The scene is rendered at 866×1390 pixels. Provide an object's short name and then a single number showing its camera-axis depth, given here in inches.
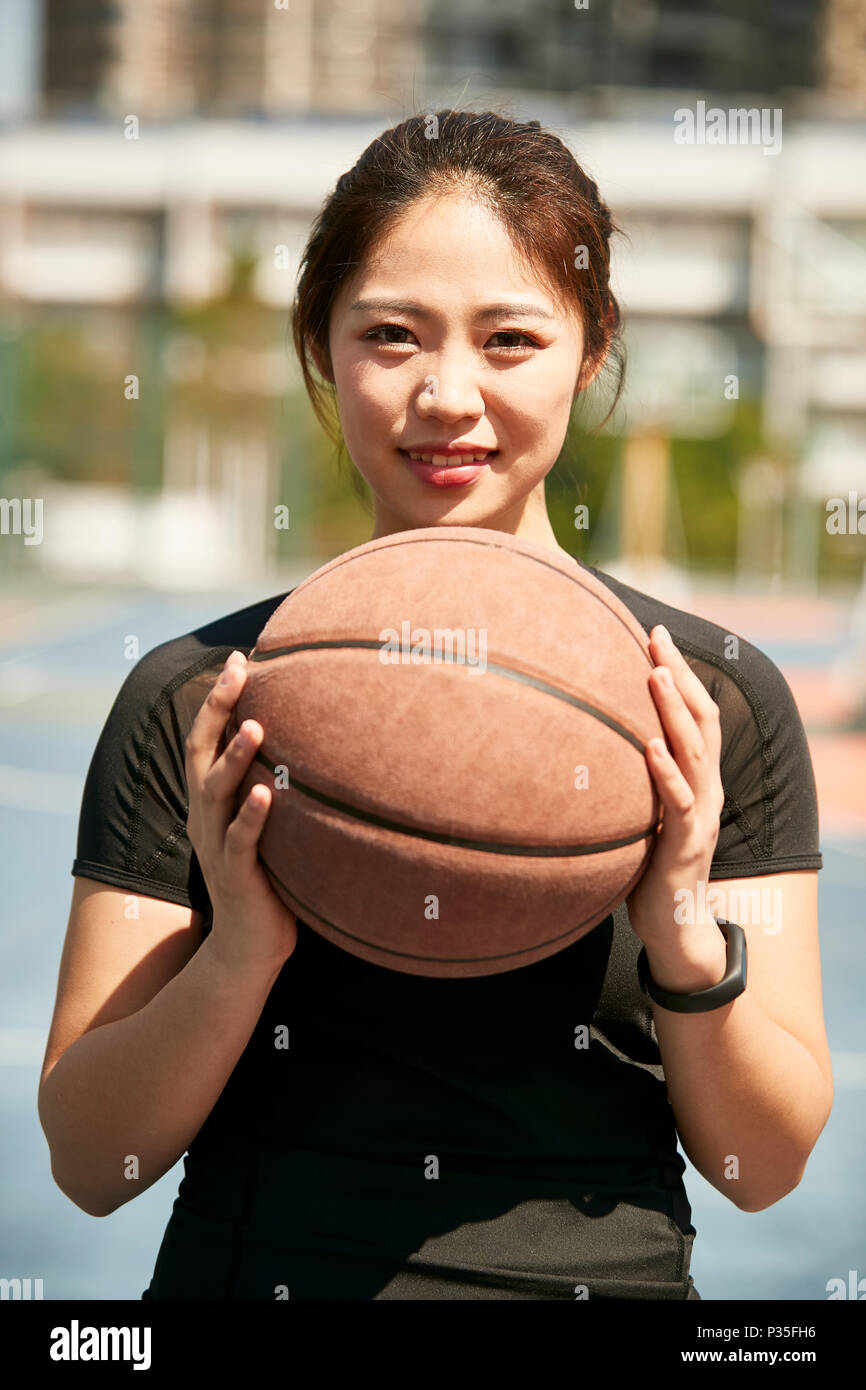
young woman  66.3
